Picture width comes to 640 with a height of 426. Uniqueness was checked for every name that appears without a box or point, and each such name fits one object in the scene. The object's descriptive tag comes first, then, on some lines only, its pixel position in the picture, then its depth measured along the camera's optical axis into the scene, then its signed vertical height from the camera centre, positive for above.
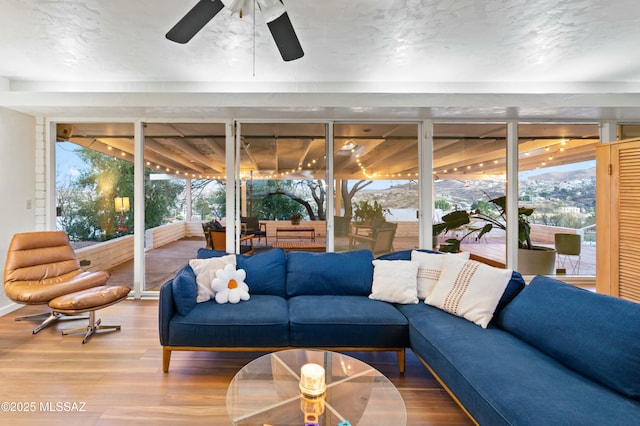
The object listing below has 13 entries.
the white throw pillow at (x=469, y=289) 2.13 -0.60
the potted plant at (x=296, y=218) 4.25 -0.09
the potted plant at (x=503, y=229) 4.25 -0.27
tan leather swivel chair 2.92 -0.68
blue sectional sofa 1.35 -0.82
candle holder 1.51 -0.89
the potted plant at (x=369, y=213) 4.20 -0.01
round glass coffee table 1.38 -0.96
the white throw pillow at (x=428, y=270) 2.66 -0.54
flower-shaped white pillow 2.55 -0.67
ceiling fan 1.61 +1.12
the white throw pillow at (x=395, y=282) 2.60 -0.64
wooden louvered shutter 2.94 -0.07
